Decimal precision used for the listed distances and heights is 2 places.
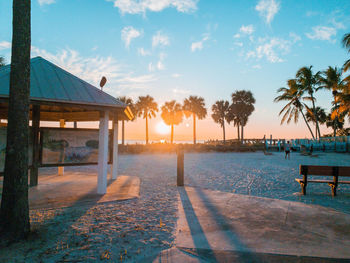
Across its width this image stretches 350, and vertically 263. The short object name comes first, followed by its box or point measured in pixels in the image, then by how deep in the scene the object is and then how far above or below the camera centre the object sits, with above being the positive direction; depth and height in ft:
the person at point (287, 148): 72.17 -2.25
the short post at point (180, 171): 29.14 -4.09
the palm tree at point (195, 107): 187.83 +28.80
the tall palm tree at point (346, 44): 62.73 +27.95
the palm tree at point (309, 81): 119.03 +33.30
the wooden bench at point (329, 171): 23.72 -3.22
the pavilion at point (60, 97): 19.79 +3.98
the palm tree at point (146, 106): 180.86 +28.27
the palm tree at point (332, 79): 110.52 +31.82
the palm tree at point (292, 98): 124.77 +25.28
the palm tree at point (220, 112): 189.47 +25.56
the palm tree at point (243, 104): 163.73 +27.80
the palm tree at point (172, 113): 191.42 +24.03
